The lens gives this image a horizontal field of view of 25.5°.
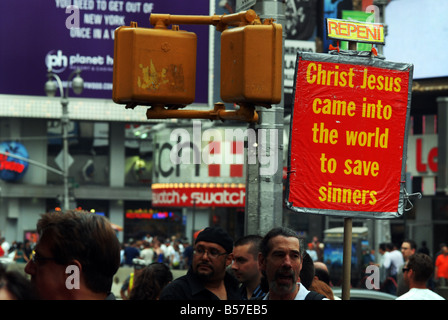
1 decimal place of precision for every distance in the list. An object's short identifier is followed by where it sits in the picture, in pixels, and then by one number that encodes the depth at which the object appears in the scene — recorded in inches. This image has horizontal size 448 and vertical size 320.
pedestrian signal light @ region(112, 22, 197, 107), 248.4
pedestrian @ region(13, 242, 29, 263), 1181.8
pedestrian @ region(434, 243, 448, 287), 893.2
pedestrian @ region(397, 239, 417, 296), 675.1
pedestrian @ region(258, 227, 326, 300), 199.3
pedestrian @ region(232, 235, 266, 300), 284.2
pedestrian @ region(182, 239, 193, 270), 1155.0
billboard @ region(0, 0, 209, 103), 1994.3
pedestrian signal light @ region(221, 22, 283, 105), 242.1
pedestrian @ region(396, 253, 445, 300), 302.7
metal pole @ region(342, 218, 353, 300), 277.0
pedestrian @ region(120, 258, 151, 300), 486.0
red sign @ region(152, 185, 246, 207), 1609.3
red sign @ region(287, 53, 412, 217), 289.1
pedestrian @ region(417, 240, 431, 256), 893.8
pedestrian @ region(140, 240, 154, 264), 1167.9
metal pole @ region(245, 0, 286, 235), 321.7
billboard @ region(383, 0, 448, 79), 1302.9
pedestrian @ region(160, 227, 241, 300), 251.1
